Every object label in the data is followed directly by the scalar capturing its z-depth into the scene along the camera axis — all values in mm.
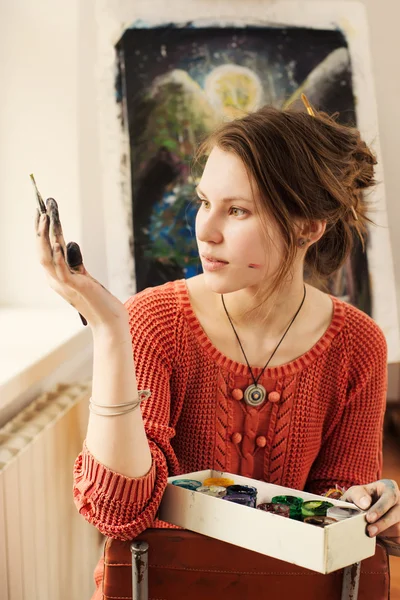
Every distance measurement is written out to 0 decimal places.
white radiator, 1212
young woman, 958
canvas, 1809
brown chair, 912
